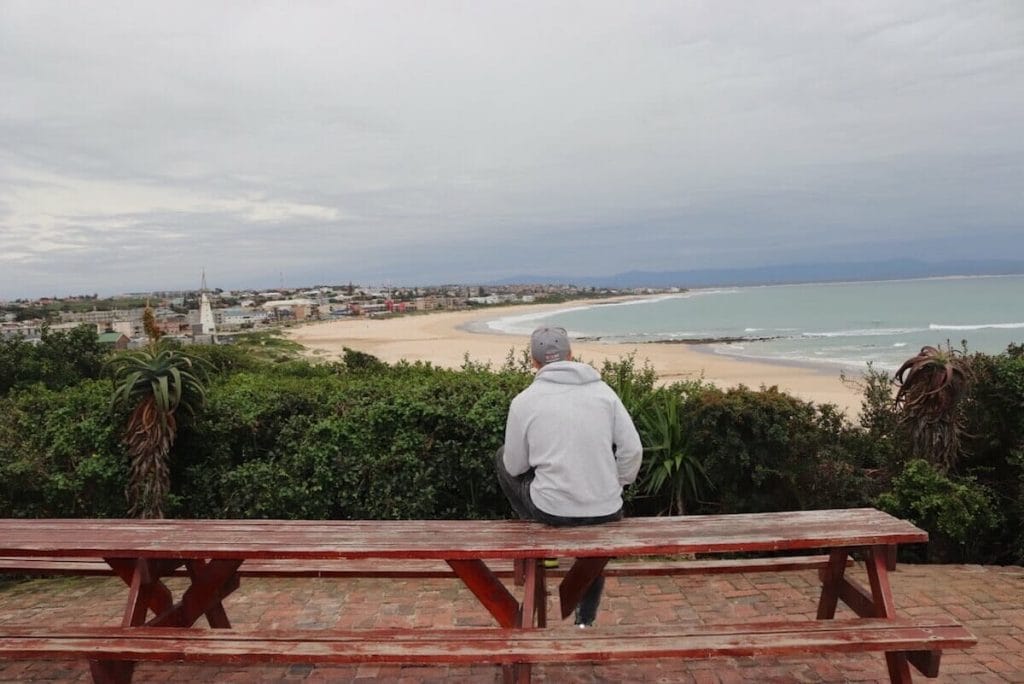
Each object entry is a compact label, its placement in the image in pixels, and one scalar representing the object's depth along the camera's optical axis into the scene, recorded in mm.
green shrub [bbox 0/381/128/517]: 5109
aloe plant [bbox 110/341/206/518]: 4961
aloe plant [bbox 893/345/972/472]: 4828
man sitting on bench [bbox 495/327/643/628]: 3090
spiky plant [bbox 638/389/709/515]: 5172
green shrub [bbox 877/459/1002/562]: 4551
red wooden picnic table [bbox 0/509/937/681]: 2875
